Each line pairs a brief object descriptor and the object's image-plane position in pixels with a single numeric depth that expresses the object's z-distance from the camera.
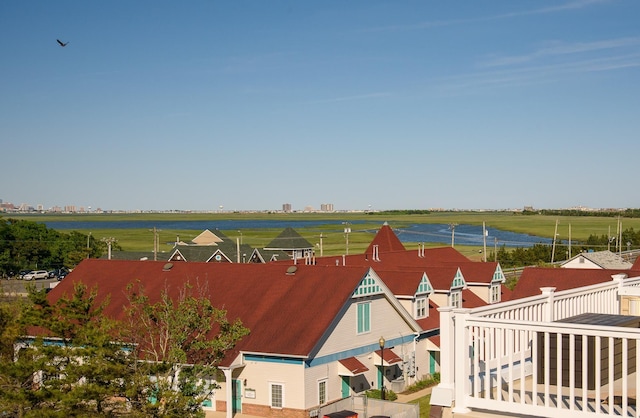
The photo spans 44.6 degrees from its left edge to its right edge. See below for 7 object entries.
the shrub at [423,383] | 33.24
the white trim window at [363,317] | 31.38
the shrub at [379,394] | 30.69
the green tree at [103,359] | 19.56
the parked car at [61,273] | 86.11
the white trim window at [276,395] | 28.22
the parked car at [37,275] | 84.55
